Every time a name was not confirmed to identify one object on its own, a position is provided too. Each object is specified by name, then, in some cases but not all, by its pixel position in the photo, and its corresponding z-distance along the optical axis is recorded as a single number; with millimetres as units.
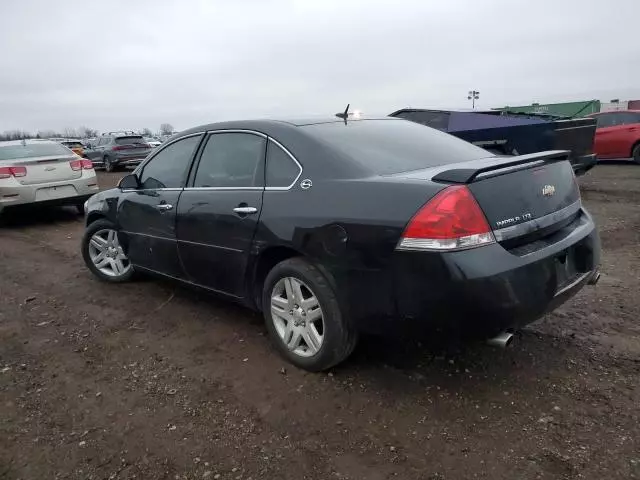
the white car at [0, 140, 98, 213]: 8031
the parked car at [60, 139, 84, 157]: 20905
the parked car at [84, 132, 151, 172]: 20656
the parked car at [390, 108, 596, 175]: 7812
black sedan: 2430
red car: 13023
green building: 28312
